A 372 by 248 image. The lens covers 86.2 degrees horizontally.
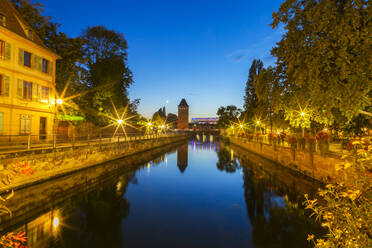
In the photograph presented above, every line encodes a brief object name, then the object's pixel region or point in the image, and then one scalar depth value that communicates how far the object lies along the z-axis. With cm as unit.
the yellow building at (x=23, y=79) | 1554
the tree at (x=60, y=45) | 2100
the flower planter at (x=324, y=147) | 1304
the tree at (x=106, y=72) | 2928
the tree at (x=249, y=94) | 4530
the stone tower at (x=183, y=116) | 17562
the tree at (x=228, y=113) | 7744
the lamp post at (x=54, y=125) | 1318
